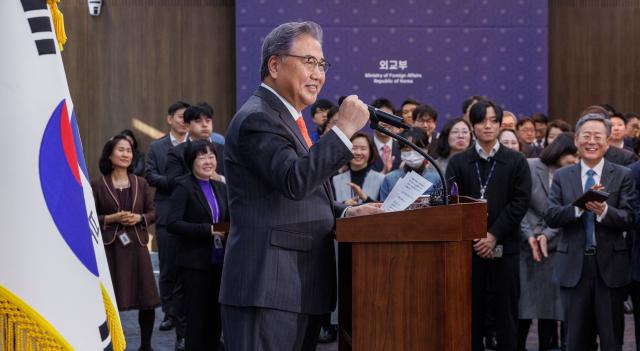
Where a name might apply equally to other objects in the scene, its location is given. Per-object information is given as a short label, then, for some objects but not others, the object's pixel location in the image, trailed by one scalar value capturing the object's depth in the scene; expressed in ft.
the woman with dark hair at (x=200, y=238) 29.93
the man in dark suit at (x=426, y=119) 41.42
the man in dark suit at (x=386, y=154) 40.78
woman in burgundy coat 33.83
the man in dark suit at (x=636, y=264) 30.88
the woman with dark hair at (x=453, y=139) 35.38
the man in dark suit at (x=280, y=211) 15.97
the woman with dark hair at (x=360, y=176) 36.29
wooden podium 15.70
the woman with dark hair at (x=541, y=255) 34.32
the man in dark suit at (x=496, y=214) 31.03
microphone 15.93
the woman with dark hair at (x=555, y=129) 43.79
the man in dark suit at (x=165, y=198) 36.65
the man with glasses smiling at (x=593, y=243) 29.29
